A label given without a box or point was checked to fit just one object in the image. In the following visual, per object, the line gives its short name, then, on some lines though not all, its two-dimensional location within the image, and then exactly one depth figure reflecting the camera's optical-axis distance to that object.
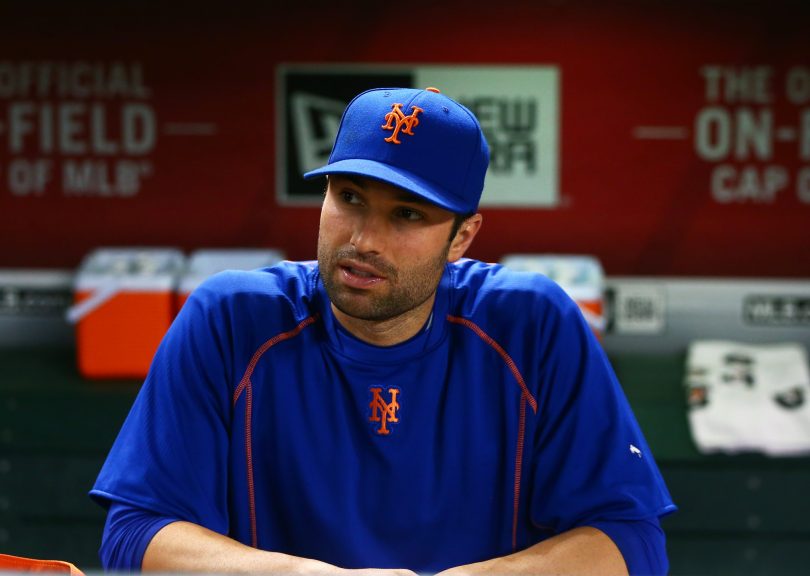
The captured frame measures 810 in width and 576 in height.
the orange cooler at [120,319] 7.08
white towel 6.43
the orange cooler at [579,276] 7.03
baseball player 3.05
